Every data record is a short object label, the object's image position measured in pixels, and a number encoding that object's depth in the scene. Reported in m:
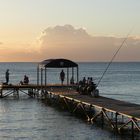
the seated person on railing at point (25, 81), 36.66
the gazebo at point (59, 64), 31.98
